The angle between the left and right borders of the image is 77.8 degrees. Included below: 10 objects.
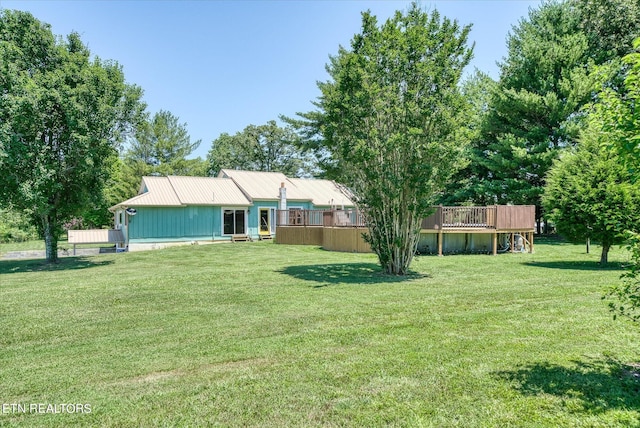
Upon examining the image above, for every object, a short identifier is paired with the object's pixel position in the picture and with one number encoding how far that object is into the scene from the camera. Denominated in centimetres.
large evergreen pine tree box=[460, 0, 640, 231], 2180
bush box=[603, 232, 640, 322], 311
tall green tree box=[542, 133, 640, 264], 1052
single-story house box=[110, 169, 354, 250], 2096
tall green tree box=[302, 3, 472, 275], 910
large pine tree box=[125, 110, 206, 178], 3647
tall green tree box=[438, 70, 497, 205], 2430
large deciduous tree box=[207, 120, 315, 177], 4669
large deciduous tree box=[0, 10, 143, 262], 1207
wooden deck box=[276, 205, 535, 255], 1529
